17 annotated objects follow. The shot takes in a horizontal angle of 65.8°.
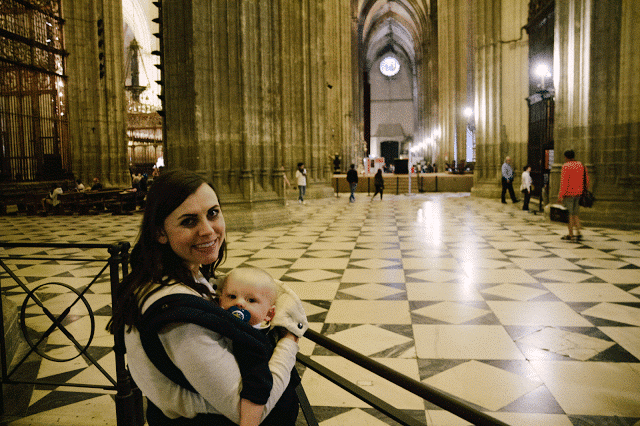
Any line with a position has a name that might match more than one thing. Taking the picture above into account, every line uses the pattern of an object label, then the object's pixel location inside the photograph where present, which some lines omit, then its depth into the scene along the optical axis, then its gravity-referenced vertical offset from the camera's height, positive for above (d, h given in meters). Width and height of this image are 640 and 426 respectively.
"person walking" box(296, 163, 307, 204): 17.45 +0.07
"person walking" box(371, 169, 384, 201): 20.99 -0.27
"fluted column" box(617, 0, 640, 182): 10.25 +1.75
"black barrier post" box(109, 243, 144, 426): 2.55 -1.05
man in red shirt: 8.84 -0.22
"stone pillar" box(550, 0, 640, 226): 10.34 +1.53
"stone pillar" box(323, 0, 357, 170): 27.62 +6.32
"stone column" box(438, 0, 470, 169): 35.06 +7.90
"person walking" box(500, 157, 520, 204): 16.69 -0.18
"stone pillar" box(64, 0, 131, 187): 20.30 +3.57
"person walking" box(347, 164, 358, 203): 20.23 -0.07
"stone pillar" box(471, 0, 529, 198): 18.45 +3.62
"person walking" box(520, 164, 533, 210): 14.22 -0.31
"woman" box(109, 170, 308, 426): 1.23 -0.36
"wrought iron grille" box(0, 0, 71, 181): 17.97 +3.40
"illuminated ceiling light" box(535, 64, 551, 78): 13.63 +2.90
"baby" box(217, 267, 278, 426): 1.45 -0.34
